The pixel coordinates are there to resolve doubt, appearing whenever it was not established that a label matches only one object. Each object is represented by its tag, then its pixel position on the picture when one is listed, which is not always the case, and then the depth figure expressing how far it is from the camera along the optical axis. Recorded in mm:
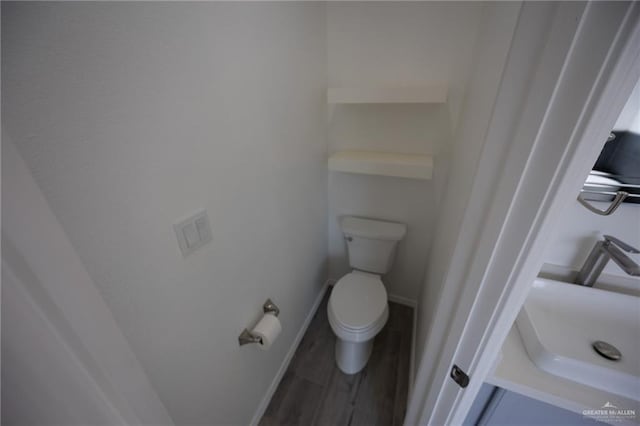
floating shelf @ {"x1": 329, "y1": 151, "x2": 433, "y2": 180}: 1257
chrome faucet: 761
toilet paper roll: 933
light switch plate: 619
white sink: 646
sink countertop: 626
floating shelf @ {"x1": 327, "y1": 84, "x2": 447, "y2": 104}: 1124
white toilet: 1243
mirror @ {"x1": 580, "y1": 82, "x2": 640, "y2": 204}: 784
